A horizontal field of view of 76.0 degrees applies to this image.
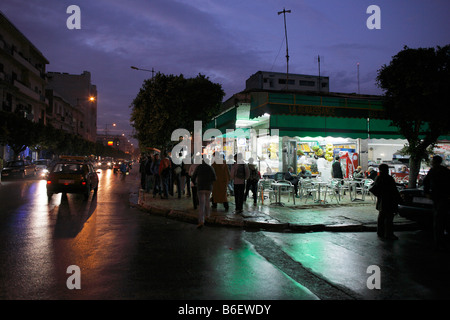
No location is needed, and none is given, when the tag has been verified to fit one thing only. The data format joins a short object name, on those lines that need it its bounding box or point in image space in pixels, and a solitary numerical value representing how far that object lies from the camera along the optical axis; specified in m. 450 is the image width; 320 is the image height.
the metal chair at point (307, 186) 10.83
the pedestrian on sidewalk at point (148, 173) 13.80
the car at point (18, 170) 22.89
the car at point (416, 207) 6.84
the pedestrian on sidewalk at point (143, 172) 15.27
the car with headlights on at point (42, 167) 26.53
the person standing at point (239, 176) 9.19
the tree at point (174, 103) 17.36
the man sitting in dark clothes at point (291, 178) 11.99
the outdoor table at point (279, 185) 10.23
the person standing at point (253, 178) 10.33
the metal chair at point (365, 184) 11.64
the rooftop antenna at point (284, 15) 19.24
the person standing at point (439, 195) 5.69
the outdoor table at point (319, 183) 10.80
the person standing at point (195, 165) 8.19
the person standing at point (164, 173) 12.19
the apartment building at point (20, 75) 34.62
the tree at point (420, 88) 7.72
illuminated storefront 12.17
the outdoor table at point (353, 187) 11.58
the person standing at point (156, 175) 12.96
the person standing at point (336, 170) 13.23
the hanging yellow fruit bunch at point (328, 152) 14.43
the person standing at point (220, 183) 9.23
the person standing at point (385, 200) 6.54
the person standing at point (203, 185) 7.40
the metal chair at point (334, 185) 11.21
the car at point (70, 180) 11.60
